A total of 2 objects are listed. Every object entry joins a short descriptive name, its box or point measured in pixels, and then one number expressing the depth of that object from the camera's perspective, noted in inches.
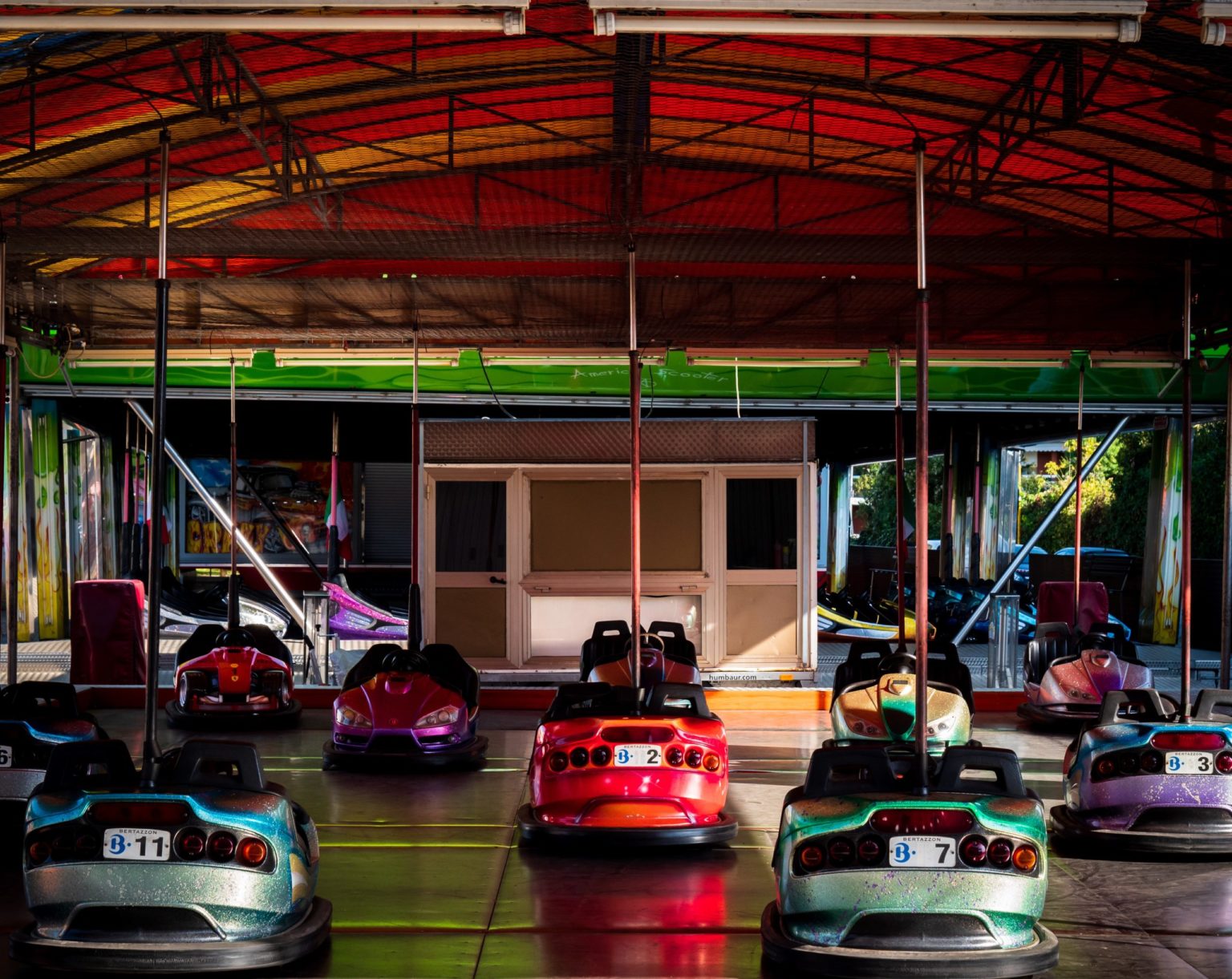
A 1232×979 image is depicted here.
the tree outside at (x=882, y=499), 1451.8
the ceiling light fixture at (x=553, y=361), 643.5
